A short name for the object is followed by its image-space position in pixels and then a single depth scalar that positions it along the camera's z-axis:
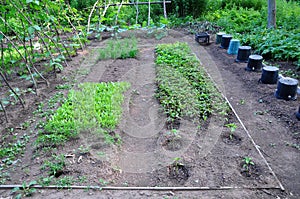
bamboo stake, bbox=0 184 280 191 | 2.79
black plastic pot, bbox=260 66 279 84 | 4.96
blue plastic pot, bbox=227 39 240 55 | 6.54
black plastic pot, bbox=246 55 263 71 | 5.51
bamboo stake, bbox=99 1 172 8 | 8.95
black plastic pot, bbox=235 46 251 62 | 6.03
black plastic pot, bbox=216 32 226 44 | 7.45
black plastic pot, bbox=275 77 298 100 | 4.38
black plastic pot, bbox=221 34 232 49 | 7.06
